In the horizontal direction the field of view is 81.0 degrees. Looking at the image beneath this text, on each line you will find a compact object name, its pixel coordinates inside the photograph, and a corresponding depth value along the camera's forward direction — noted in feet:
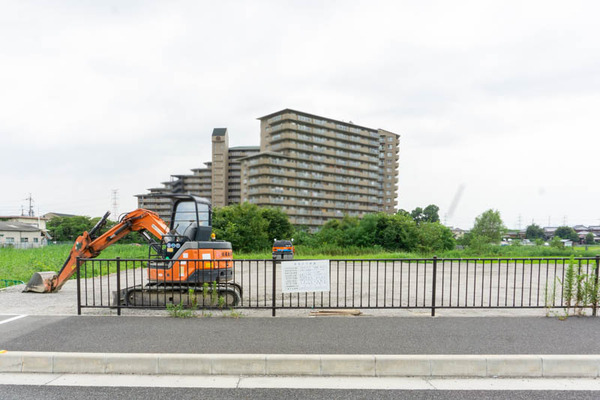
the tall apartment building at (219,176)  279.08
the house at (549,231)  351.93
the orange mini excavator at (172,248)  26.07
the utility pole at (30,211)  322.75
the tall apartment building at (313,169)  224.94
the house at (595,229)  356.38
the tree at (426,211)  329.52
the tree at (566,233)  283.59
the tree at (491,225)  187.42
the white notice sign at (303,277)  22.36
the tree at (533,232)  298.56
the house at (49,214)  347.07
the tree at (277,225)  136.56
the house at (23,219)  253.24
